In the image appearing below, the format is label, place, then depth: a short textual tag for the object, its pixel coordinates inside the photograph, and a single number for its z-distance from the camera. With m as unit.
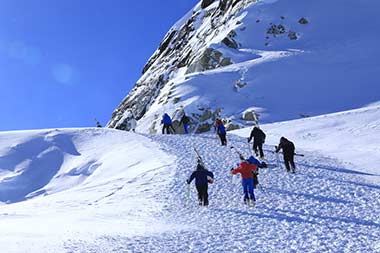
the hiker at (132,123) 52.25
